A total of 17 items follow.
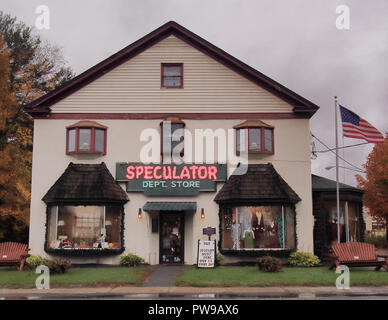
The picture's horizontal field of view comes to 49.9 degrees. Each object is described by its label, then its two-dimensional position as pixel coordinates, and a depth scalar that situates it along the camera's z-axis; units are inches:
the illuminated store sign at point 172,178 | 789.2
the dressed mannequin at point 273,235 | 762.8
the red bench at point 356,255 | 644.1
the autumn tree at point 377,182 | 1355.4
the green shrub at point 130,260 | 761.6
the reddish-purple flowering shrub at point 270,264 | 640.4
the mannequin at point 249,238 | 762.8
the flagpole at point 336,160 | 769.0
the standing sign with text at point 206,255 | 711.7
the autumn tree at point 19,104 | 984.9
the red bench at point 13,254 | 689.0
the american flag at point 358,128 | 763.4
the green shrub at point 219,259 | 753.1
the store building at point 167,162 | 769.6
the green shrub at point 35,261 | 736.3
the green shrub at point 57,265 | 629.3
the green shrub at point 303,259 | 737.6
